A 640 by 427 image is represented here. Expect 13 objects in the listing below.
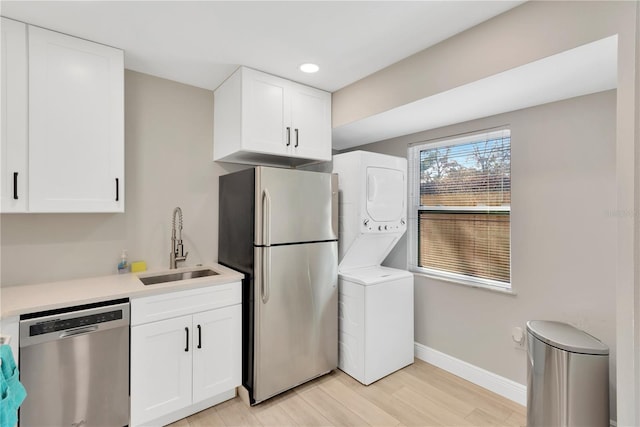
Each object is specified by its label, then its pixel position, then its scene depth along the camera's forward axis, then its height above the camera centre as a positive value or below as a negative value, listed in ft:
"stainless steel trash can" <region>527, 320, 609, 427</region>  5.39 -3.07
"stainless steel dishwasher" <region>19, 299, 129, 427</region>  5.14 -2.78
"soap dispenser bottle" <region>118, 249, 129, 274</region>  7.52 -1.27
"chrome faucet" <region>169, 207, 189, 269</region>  8.13 -0.93
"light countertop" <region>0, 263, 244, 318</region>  5.23 -1.56
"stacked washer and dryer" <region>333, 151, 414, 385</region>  8.25 -1.82
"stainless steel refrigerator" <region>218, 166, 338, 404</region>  7.26 -1.41
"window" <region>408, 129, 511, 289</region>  7.98 +0.16
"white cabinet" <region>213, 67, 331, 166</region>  7.69 +2.59
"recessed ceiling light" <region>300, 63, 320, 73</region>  7.44 +3.68
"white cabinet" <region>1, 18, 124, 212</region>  5.61 +1.82
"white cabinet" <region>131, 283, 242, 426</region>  6.12 -3.17
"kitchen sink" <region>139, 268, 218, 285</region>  7.43 -1.65
